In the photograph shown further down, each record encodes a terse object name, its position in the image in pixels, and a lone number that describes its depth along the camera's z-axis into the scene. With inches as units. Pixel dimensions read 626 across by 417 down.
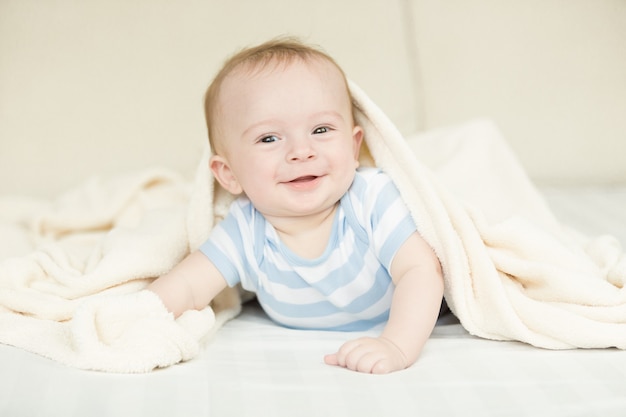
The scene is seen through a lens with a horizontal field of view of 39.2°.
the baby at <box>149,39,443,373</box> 48.3
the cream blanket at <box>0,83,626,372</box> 44.4
